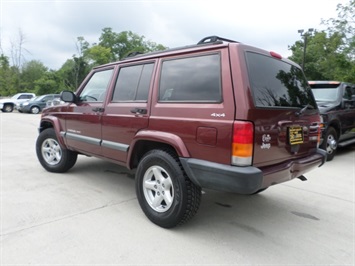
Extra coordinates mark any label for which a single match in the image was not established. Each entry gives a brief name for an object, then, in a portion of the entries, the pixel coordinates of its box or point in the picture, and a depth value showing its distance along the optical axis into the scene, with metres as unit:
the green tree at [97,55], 48.79
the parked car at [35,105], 21.05
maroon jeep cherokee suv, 2.49
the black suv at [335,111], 6.32
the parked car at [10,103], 23.05
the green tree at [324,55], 11.17
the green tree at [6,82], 39.80
